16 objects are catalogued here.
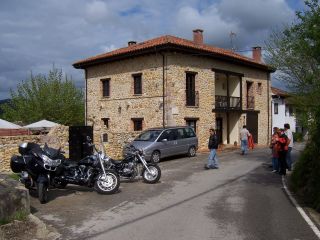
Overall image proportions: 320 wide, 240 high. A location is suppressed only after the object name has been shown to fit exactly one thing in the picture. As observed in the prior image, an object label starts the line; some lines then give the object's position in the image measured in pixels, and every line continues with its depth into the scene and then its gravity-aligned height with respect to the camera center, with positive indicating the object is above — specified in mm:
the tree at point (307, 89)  8245 +1370
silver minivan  15840 -717
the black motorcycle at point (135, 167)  9892 -1192
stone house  20531 +2604
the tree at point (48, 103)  34446 +2541
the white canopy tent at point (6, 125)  16517 +109
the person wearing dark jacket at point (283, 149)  11673 -749
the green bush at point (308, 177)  7794 -1305
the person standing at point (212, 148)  13146 -806
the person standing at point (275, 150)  11949 -800
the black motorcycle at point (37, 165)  7691 -874
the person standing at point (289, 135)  12232 -283
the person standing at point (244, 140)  18402 -702
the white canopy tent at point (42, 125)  21211 +142
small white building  39548 +2185
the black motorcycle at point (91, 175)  8485 -1209
